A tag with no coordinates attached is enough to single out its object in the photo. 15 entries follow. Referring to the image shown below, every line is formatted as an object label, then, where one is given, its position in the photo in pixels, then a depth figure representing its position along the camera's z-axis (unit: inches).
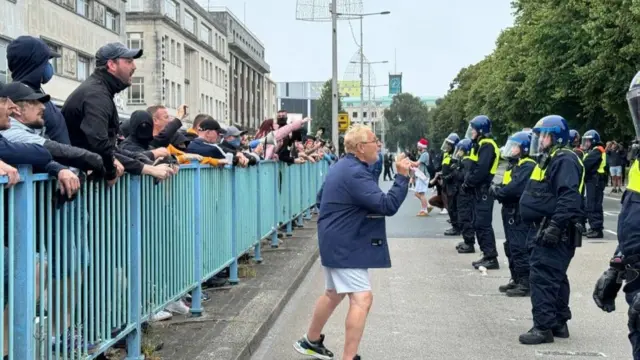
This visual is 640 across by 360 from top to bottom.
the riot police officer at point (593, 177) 608.1
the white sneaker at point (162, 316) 274.2
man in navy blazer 226.1
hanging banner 2063.2
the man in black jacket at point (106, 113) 194.5
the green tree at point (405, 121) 5103.3
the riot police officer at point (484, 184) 431.2
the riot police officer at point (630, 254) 169.2
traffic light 1175.1
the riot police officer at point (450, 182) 596.7
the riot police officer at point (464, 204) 490.6
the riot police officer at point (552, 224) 266.1
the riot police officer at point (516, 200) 334.0
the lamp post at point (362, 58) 1449.3
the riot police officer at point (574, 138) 456.0
